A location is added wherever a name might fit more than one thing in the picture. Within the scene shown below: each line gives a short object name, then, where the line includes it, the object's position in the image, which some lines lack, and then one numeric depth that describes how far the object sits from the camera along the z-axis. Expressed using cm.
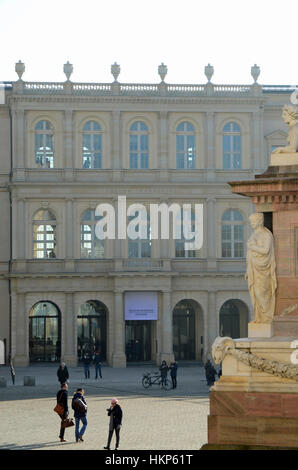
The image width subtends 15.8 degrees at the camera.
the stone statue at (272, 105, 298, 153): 2094
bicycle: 5229
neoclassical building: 7000
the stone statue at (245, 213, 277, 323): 2023
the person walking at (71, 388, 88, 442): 3030
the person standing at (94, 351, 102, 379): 5945
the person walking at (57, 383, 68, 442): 3097
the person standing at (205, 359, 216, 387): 5203
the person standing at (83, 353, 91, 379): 5874
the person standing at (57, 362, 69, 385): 4919
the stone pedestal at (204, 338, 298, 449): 1928
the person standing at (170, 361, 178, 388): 5234
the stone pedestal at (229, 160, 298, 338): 2009
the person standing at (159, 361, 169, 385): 5191
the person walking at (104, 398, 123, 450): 2764
